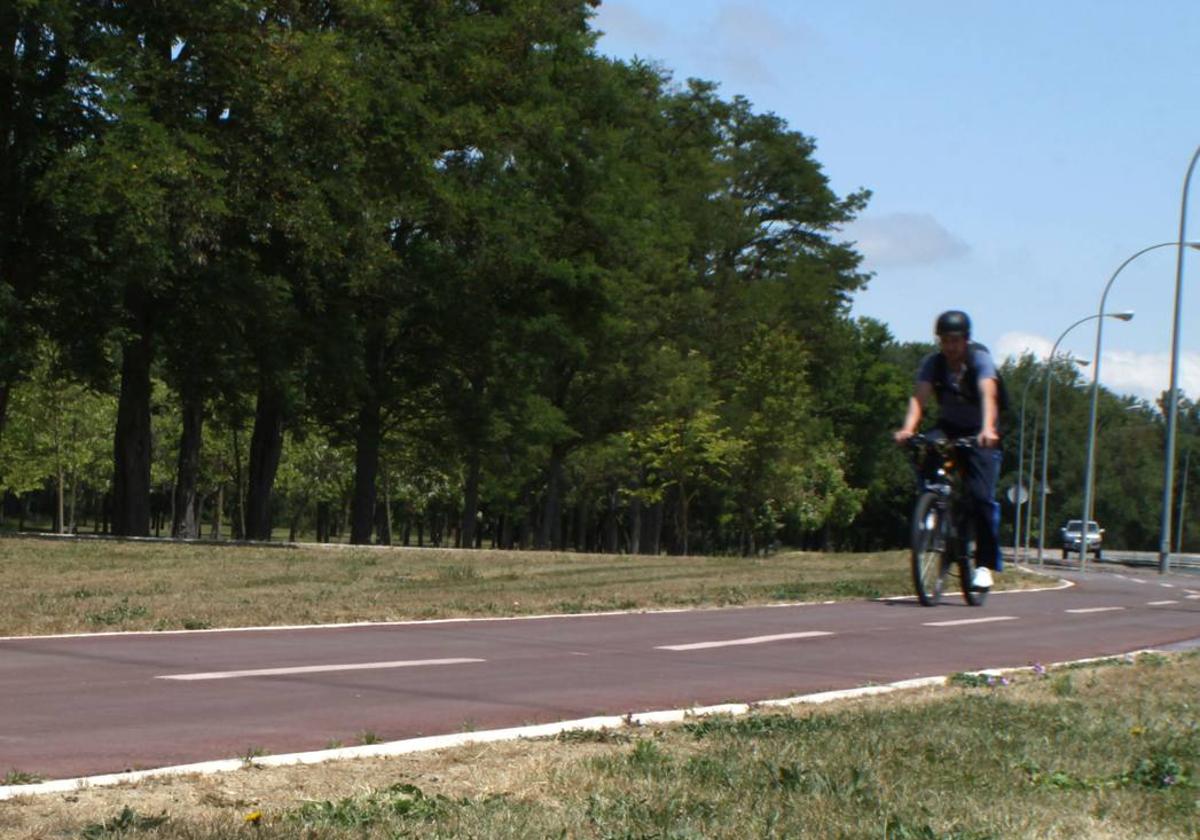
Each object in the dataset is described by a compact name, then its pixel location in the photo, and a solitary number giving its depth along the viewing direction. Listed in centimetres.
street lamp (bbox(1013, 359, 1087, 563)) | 5171
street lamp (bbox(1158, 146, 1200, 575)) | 4278
